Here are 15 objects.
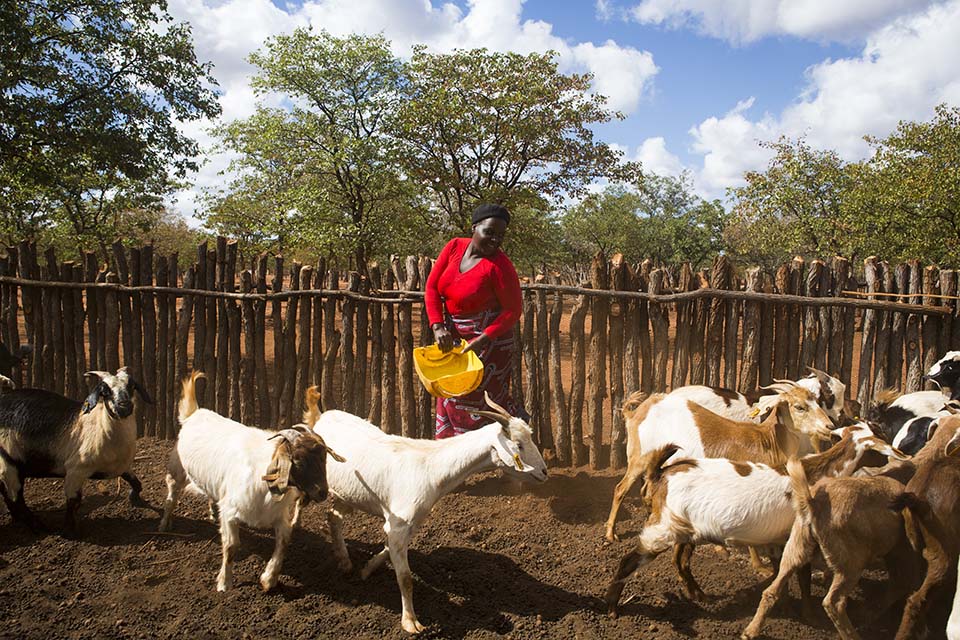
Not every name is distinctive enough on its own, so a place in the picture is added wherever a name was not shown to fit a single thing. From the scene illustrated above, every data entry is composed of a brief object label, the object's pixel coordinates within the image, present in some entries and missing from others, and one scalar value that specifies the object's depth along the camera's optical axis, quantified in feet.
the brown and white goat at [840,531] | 10.93
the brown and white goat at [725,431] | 14.08
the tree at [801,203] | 49.34
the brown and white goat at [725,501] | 11.80
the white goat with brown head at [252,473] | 12.56
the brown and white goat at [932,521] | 10.82
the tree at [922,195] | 40.32
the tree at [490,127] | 48.73
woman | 15.85
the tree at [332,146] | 45.21
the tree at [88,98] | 29.22
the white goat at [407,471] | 12.43
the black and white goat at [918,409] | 14.80
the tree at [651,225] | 107.04
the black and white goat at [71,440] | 16.33
